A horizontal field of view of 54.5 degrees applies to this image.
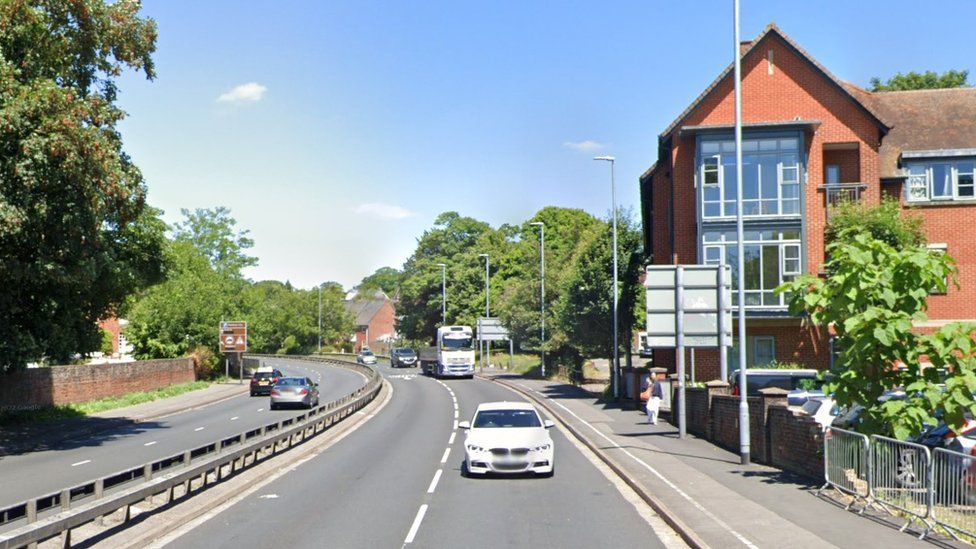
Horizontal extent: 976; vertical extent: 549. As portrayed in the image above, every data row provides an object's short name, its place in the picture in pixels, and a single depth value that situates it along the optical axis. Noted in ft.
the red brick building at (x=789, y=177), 128.47
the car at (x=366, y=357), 319.68
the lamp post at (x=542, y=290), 195.20
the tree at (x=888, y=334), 48.55
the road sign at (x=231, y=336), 215.31
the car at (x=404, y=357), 316.60
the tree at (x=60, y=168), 77.05
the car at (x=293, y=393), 134.62
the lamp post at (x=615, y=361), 133.18
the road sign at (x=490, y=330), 243.40
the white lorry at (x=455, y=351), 219.82
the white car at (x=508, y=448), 62.28
